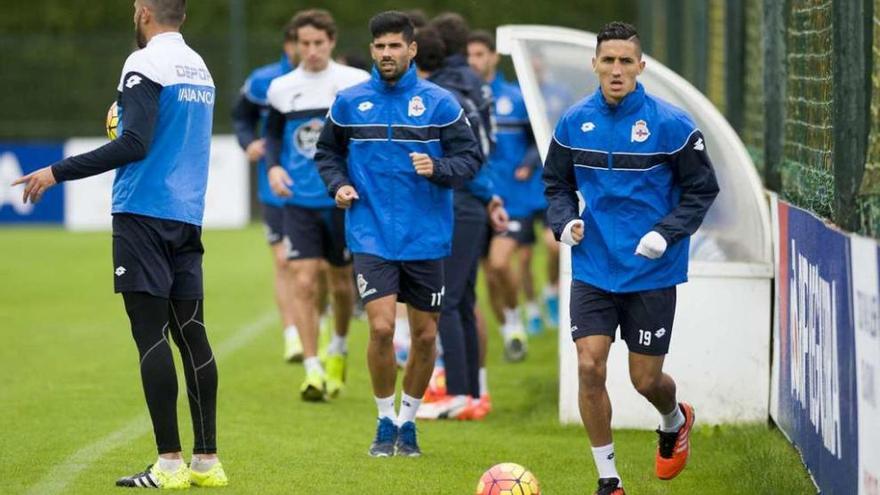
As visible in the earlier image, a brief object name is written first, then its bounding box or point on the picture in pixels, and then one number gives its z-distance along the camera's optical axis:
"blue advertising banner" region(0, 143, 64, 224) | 55.72
